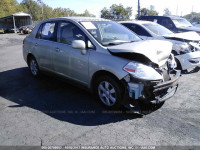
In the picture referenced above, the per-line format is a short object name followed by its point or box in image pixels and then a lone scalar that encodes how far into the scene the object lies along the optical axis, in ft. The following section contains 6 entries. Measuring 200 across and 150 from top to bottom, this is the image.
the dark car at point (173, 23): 31.73
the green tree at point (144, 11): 165.11
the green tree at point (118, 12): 166.20
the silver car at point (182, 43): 19.36
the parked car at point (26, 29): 97.46
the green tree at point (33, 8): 225.97
